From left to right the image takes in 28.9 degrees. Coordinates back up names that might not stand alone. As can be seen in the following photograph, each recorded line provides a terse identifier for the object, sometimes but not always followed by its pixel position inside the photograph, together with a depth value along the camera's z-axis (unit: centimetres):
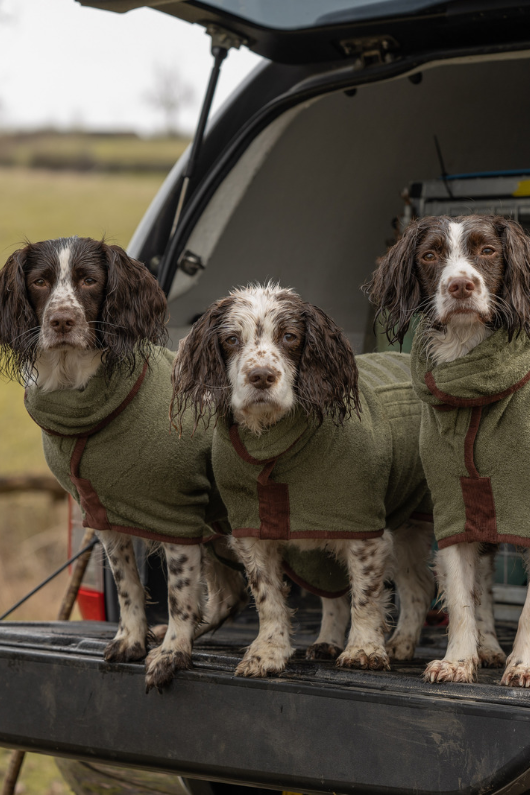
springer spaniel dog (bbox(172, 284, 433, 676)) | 309
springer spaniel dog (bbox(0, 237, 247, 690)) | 320
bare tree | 2597
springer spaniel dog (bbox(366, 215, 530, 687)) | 287
